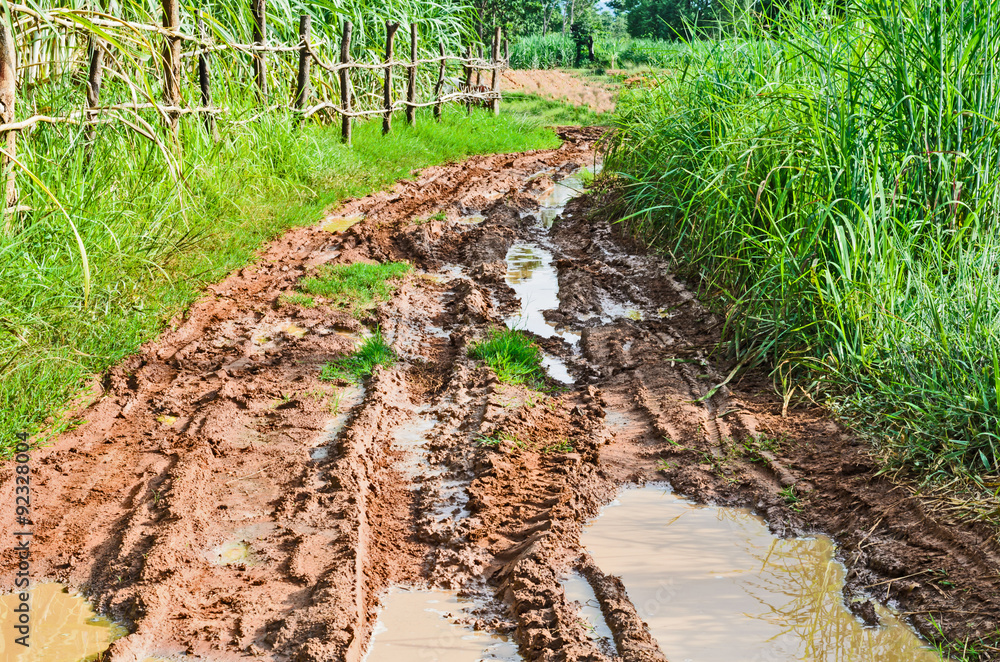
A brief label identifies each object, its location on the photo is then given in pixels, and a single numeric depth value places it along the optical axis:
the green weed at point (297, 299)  5.59
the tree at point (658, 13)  41.59
